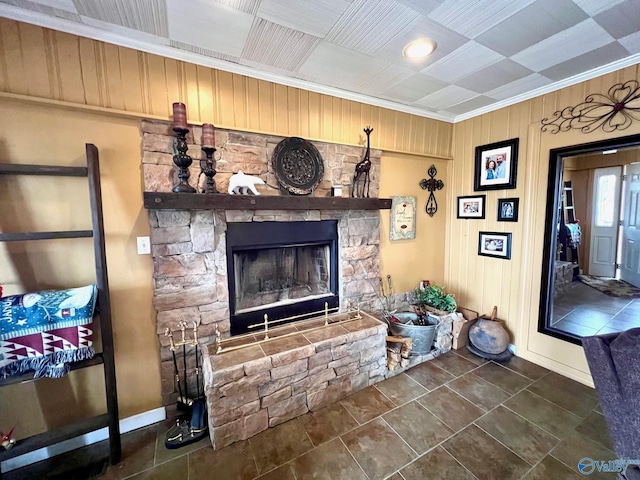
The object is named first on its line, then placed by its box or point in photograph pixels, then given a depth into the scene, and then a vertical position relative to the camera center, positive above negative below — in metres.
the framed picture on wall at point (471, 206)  2.91 +0.09
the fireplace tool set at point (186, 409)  1.72 -1.34
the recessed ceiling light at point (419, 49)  1.72 +1.12
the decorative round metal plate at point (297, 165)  2.17 +0.44
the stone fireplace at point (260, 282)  1.77 -0.54
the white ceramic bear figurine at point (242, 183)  1.91 +0.26
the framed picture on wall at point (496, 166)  2.64 +0.50
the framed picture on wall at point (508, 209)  2.63 +0.05
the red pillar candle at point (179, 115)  1.68 +0.67
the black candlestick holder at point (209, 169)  1.83 +0.35
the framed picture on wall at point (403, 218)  2.87 -0.03
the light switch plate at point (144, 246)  1.78 -0.17
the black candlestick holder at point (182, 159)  1.73 +0.40
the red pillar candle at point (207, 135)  1.79 +0.57
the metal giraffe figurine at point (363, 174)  2.50 +0.41
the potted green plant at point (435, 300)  2.87 -0.94
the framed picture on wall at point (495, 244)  2.72 -0.33
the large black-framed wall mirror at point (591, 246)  2.41 -0.36
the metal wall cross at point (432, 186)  3.05 +0.34
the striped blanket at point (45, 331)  1.35 -0.57
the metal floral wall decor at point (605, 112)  1.95 +0.80
